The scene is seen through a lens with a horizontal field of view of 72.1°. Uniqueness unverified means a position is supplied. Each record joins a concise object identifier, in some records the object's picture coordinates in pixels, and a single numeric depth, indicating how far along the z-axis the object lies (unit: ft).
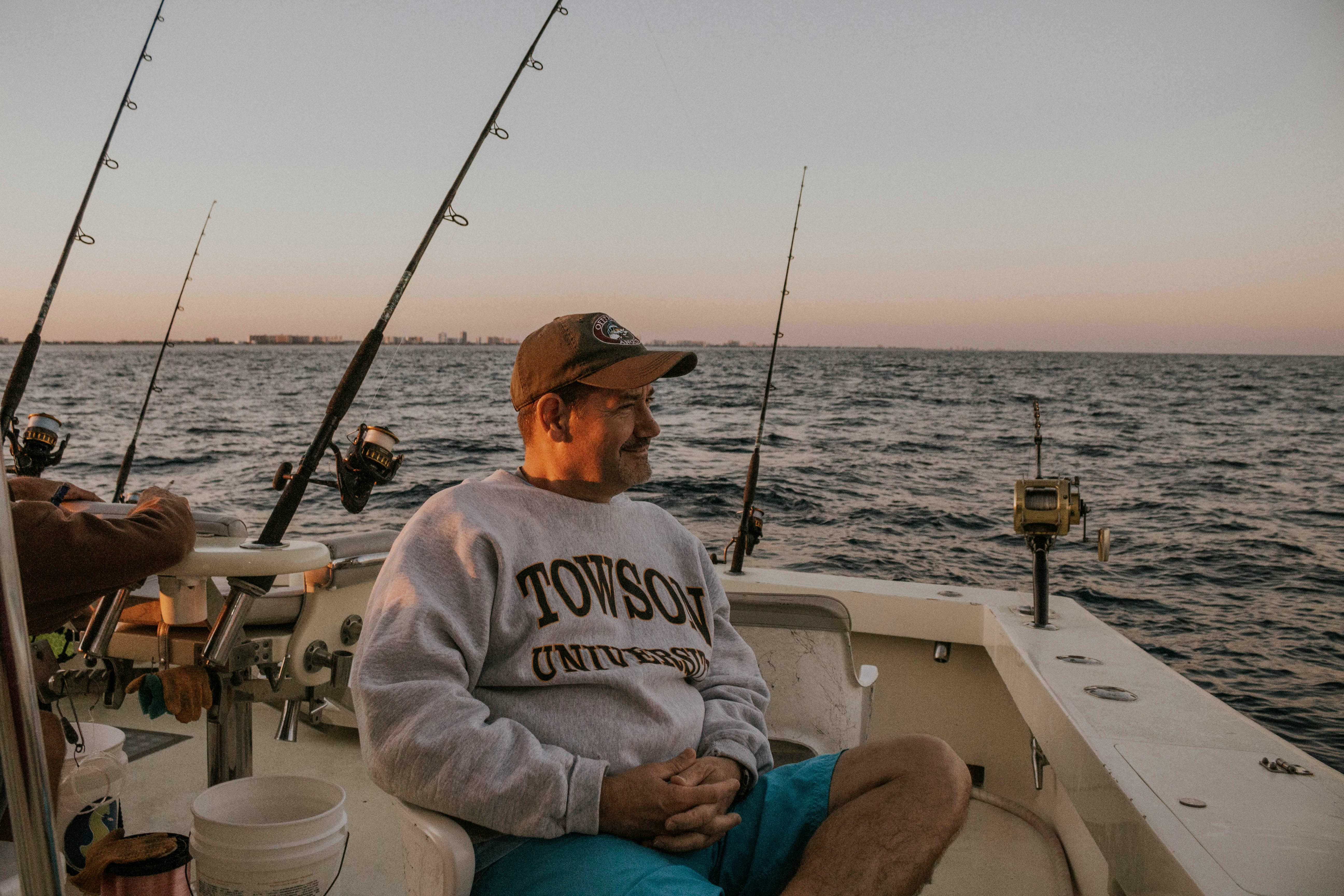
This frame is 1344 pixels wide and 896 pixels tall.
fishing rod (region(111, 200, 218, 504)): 10.80
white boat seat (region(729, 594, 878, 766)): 6.60
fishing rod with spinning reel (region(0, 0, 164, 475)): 8.91
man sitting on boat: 4.09
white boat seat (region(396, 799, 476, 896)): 3.79
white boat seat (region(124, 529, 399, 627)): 6.81
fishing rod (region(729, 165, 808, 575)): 9.80
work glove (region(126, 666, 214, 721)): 6.26
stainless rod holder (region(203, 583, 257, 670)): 6.11
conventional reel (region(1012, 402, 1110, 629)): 8.23
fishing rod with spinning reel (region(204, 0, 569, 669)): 6.13
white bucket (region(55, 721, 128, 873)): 6.47
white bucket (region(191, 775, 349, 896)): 5.43
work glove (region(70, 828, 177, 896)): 5.57
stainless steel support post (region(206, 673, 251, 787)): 6.63
